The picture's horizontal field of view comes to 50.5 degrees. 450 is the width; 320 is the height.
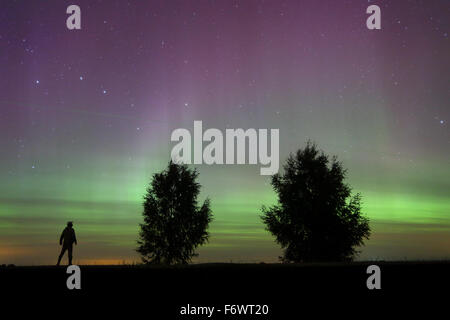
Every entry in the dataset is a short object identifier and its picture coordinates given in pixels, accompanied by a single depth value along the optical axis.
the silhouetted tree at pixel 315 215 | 38.47
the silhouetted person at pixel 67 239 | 23.58
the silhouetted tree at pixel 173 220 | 42.19
